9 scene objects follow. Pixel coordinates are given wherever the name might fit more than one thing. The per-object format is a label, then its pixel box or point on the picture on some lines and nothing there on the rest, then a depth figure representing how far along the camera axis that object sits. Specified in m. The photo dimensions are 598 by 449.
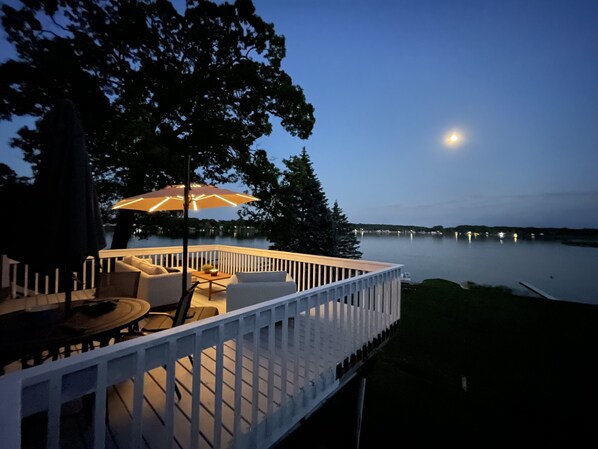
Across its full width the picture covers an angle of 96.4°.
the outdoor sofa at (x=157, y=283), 5.15
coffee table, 6.17
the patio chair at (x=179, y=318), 2.91
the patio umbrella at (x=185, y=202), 3.97
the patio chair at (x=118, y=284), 3.90
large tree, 8.20
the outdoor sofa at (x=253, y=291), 4.20
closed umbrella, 2.11
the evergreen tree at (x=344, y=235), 25.14
